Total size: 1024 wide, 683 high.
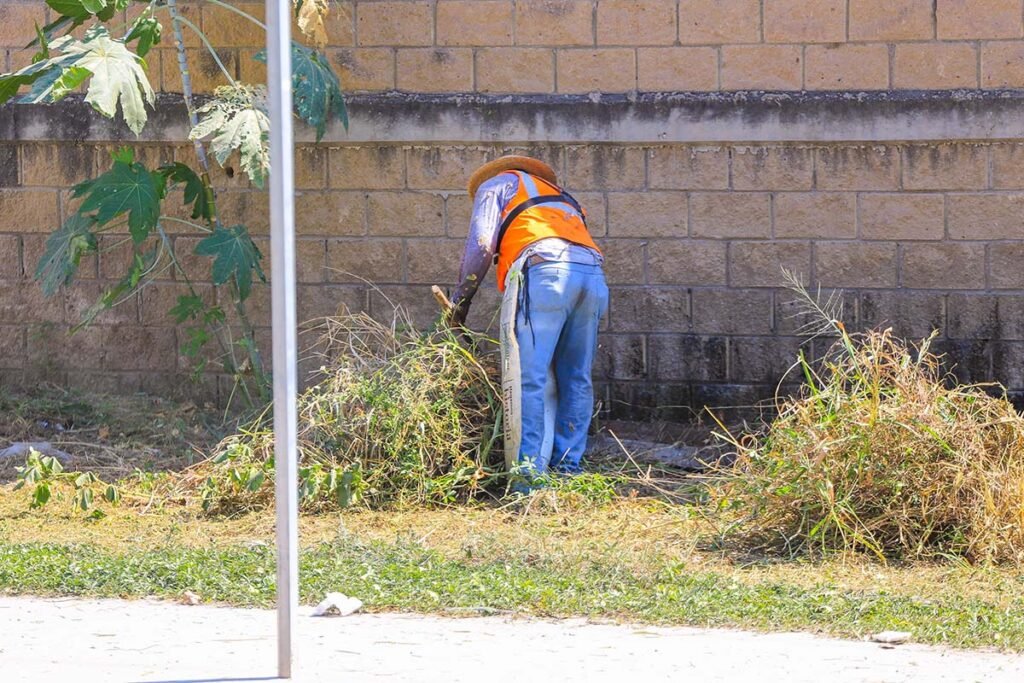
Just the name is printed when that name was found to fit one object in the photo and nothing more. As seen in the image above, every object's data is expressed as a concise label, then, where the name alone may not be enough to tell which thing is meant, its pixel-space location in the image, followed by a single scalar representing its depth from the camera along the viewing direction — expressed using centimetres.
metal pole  780
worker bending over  1338
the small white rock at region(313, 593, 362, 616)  998
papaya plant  1440
